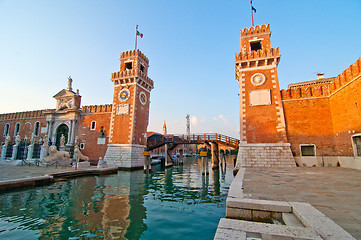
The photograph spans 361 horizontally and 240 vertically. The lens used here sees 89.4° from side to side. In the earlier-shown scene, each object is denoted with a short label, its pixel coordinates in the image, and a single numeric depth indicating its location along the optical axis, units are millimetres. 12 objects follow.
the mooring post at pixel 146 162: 21195
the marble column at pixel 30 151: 21797
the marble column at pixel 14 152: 24000
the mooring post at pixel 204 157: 17984
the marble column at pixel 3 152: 24395
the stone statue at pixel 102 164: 19072
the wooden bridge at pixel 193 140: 22047
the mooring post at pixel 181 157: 34303
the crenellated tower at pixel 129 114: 23281
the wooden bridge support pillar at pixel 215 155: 24656
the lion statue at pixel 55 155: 18952
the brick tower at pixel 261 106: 16219
